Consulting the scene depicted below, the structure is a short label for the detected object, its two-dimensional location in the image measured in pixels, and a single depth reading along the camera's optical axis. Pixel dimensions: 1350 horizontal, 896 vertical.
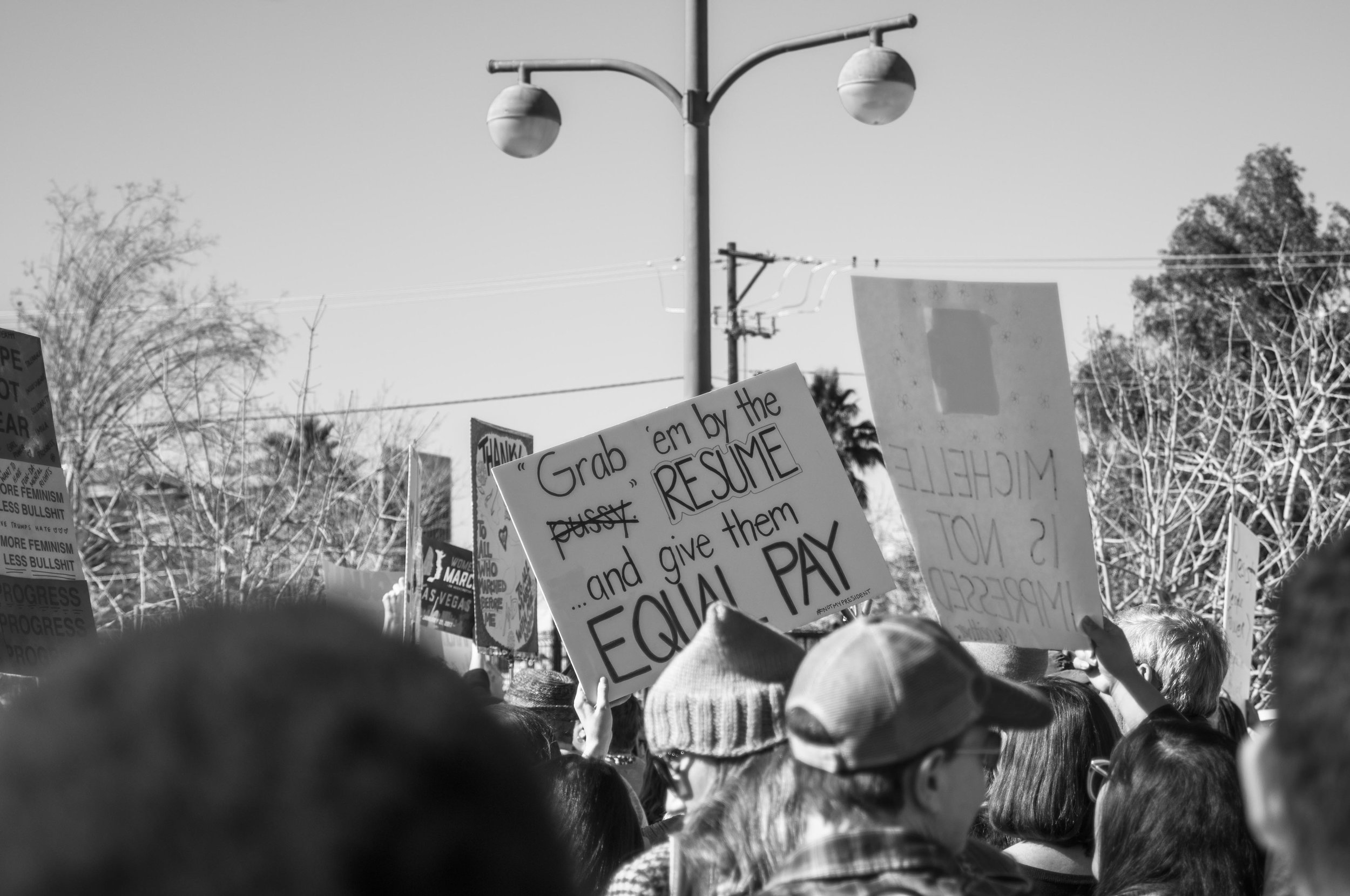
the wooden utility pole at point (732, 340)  36.03
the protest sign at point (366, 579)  12.85
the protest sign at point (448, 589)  13.94
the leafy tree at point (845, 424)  51.12
